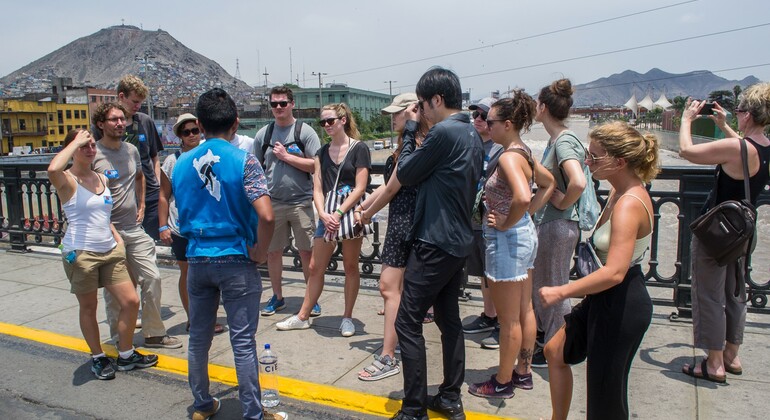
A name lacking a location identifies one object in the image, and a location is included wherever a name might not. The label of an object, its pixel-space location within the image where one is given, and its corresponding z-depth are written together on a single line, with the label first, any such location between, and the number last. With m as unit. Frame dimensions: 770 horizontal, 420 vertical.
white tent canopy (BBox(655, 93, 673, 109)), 143.62
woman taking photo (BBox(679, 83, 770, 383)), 3.92
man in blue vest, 3.48
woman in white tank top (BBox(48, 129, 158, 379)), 4.37
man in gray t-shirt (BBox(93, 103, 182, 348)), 4.80
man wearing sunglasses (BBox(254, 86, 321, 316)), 5.72
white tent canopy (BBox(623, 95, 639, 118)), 133.62
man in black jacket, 3.46
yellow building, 110.50
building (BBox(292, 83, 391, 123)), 153.75
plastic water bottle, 3.90
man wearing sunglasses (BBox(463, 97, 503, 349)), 4.80
